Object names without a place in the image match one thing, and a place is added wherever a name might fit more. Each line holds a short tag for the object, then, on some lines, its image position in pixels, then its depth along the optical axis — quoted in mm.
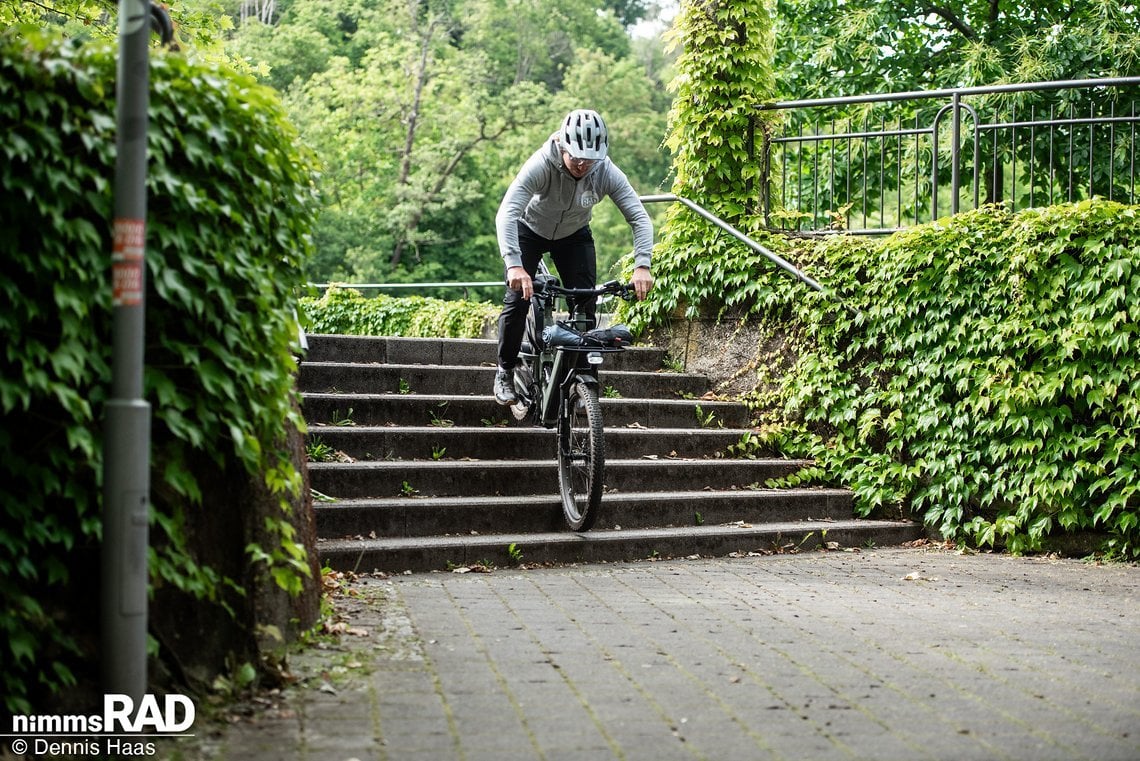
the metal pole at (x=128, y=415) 3314
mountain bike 7074
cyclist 7203
